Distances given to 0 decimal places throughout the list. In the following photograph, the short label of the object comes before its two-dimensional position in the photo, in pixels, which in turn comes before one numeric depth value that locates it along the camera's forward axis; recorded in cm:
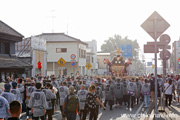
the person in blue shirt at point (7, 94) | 1044
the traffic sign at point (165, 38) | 1482
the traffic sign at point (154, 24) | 1037
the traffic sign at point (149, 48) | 1064
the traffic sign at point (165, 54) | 1533
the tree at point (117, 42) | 13688
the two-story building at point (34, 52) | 3756
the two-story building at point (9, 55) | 2730
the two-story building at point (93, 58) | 7409
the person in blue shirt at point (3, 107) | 862
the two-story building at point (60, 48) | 5778
